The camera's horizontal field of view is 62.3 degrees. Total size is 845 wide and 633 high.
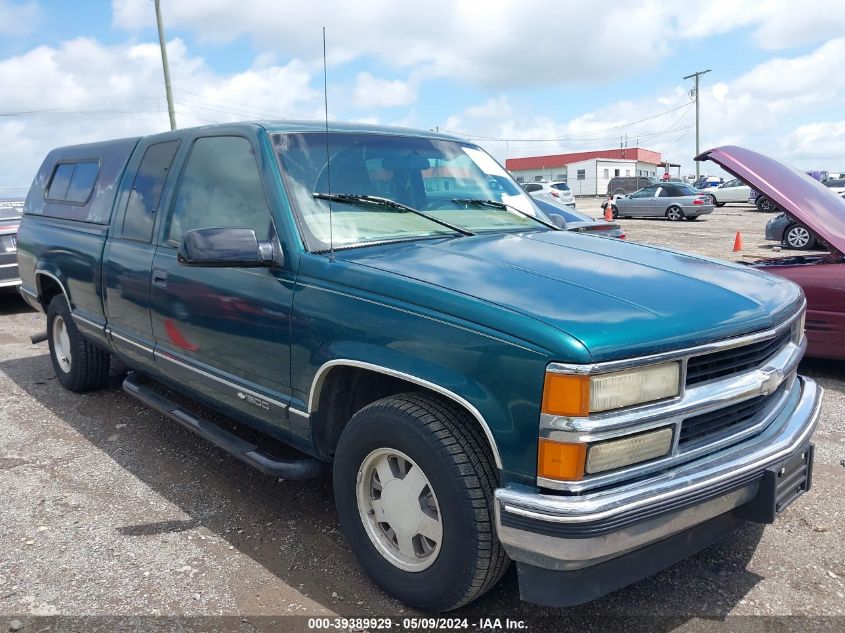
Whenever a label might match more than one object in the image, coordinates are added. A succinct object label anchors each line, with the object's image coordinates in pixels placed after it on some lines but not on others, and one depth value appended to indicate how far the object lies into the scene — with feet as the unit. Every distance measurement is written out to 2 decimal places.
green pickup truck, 7.05
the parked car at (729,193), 109.01
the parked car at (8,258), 28.84
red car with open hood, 15.21
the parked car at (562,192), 96.68
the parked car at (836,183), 106.88
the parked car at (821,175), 130.77
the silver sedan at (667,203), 82.12
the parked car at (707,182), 160.91
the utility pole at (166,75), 67.31
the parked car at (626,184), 129.80
